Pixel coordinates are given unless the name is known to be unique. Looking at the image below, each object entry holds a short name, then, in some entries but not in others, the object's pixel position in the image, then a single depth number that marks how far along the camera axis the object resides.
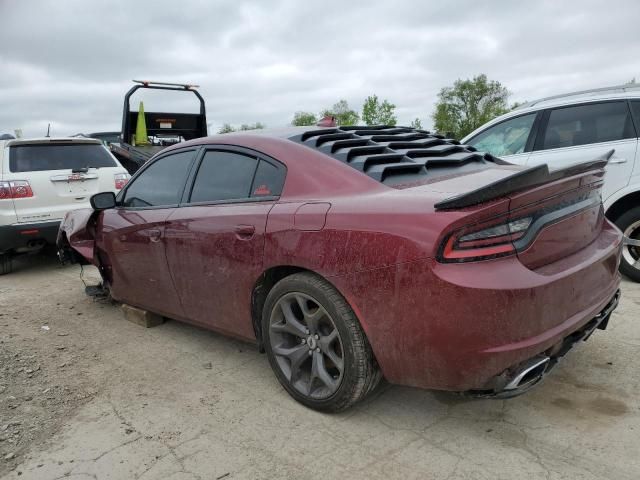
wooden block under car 4.28
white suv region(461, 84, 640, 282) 4.74
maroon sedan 2.15
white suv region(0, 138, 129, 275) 6.12
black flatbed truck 9.67
